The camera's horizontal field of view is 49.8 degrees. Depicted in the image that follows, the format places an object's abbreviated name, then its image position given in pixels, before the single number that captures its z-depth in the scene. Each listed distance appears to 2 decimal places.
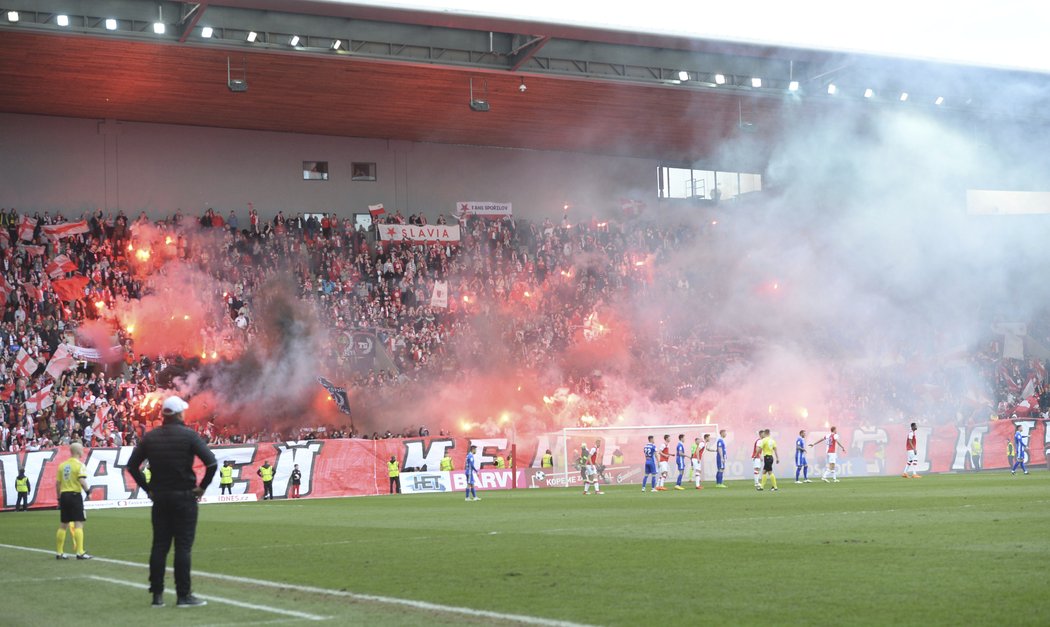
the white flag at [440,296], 48.19
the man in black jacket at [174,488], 10.36
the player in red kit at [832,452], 34.41
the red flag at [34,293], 40.50
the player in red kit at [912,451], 36.09
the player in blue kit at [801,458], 34.03
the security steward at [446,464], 39.27
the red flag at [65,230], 42.97
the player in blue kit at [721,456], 33.78
